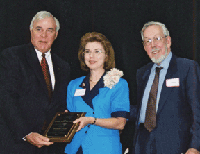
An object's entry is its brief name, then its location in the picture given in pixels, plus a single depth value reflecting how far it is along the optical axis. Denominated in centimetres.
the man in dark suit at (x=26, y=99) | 243
